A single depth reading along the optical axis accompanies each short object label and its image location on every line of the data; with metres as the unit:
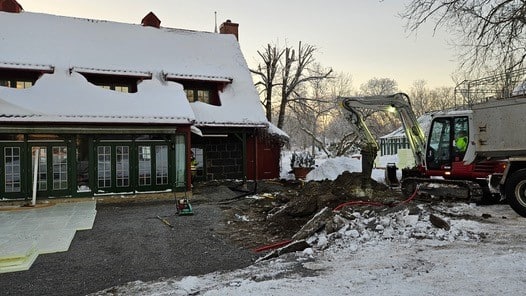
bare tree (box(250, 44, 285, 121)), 29.66
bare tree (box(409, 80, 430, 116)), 69.96
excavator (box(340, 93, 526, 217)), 9.00
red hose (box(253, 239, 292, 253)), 7.49
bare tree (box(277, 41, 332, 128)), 29.53
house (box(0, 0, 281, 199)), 13.40
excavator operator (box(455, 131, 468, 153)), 10.84
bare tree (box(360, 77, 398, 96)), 74.61
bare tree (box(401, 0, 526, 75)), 11.61
